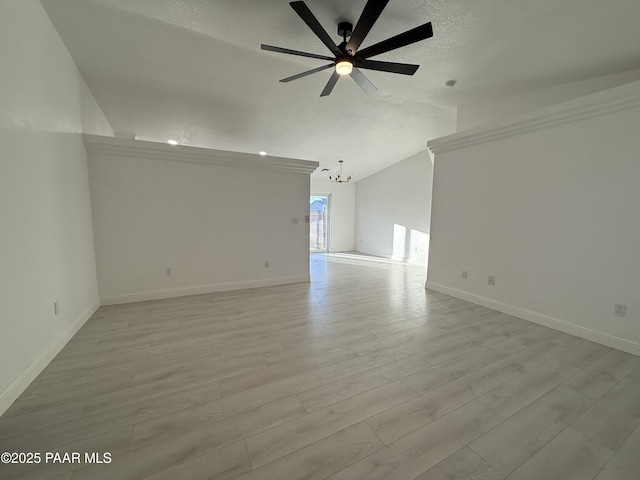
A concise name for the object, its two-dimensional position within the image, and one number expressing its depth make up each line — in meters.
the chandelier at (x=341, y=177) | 7.90
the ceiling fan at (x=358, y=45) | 1.79
